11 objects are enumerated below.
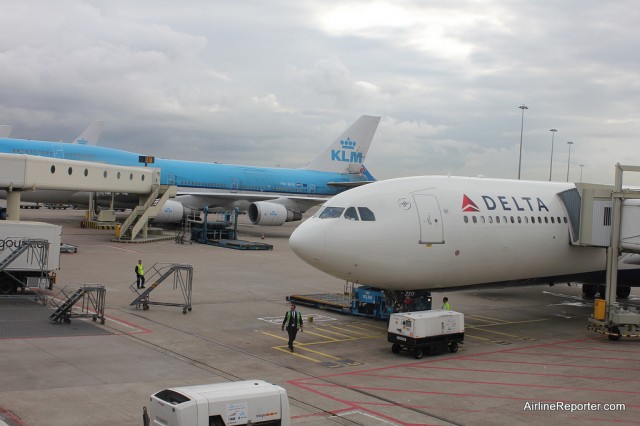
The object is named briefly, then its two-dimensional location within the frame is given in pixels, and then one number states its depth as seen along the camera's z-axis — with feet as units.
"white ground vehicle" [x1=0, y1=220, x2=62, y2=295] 81.46
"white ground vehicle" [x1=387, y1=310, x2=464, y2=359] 61.57
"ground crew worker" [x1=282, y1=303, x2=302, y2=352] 62.13
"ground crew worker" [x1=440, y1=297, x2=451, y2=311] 72.74
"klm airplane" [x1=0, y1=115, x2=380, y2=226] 169.99
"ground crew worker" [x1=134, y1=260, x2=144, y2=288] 91.51
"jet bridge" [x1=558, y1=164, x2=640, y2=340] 74.84
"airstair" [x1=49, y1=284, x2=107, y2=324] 69.62
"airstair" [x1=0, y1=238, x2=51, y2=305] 80.59
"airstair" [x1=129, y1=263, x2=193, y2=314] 79.71
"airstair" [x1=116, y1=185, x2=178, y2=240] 151.43
